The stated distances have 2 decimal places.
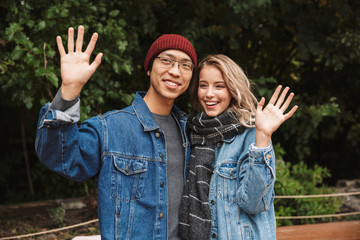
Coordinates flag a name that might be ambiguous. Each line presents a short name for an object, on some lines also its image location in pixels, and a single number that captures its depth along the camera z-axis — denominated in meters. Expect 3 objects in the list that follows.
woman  1.77
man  1.54
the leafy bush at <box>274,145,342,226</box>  4.39
